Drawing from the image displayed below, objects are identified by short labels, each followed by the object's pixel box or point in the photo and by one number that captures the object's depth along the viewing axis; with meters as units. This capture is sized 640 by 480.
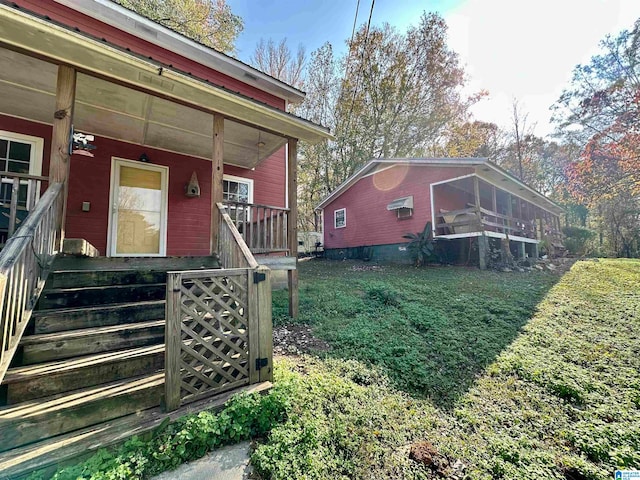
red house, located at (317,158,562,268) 10.05
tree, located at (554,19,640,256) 13.45
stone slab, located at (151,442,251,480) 1.77
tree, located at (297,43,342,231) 18.50
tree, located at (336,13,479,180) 17.06
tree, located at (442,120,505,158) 19.03
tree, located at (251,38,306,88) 17.12
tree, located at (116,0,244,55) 10.47
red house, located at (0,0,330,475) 2.16
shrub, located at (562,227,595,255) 17.44
